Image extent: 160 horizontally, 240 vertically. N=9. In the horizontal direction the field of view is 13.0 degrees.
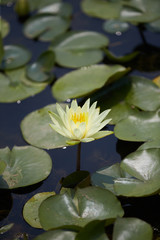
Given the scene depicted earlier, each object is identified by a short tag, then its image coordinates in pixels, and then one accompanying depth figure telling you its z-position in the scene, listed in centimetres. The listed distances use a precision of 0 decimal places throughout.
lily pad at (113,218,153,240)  370
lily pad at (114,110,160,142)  514
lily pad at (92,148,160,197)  427
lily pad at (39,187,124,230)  405
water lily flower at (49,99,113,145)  428
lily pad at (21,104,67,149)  530
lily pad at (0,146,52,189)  478
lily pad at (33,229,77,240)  380
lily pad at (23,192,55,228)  434
